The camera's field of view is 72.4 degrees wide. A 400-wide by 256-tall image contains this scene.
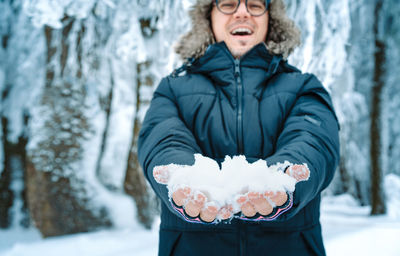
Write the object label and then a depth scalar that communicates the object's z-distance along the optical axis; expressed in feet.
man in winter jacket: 2.58
